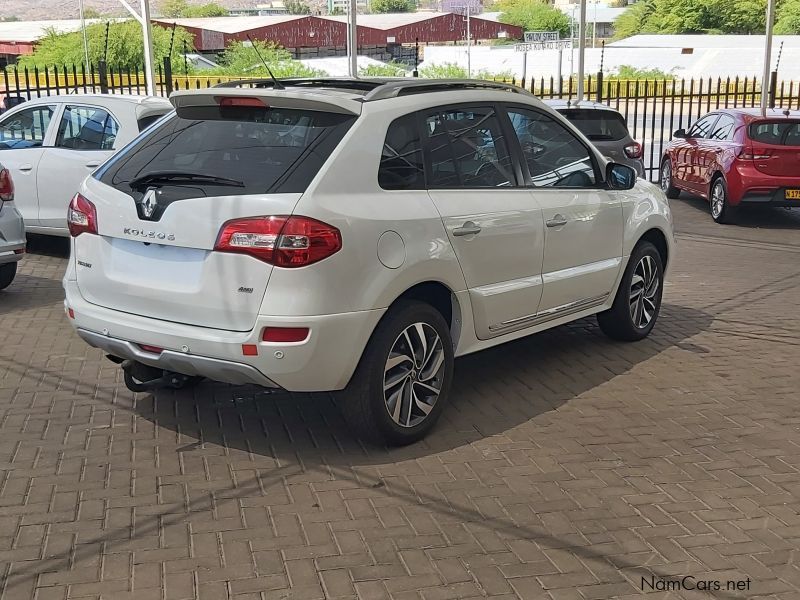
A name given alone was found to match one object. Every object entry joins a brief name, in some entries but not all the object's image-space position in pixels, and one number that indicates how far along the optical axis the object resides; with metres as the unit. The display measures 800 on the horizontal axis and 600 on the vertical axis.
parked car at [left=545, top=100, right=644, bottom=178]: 13.44
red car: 13.45
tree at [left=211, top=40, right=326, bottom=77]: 51.16
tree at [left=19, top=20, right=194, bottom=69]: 50.56
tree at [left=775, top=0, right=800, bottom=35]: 92.44
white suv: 4.67
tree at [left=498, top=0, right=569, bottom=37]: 133.88
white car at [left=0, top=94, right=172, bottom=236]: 10.16
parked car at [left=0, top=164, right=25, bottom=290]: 8.53
